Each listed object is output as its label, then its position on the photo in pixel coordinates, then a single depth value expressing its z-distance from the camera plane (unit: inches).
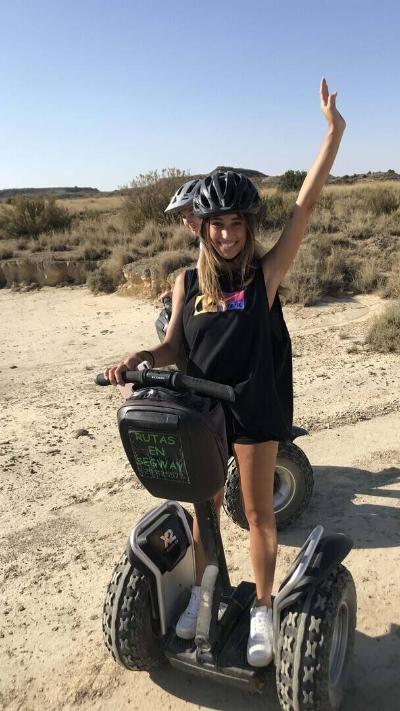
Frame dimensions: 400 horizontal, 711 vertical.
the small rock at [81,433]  232.2
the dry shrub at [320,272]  413.1
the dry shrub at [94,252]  655.8
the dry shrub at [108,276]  543.8
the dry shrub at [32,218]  848.3
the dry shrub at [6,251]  697.0
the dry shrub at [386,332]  303.6
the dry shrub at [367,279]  427.2
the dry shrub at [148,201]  740.6
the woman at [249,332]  93.7
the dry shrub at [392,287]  405.7
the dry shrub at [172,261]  495.8
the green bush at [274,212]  636.1
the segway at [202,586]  83.7
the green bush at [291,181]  1076.4
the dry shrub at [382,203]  723.4
